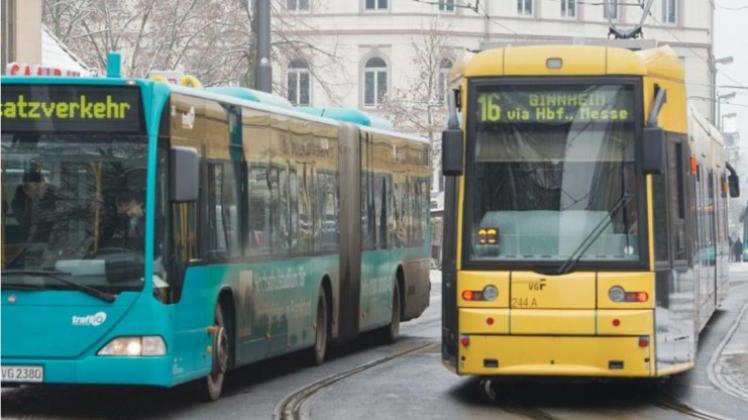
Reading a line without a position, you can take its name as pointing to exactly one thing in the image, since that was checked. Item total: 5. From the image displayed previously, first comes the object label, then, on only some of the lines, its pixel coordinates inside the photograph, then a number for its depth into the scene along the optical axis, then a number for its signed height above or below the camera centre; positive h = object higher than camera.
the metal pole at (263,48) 27.33 +2.55
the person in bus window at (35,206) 14.65 +0.15
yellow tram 15.66 +0.06
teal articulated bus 14.52 -0.06
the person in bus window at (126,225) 14.56 +0.00
